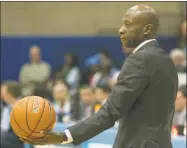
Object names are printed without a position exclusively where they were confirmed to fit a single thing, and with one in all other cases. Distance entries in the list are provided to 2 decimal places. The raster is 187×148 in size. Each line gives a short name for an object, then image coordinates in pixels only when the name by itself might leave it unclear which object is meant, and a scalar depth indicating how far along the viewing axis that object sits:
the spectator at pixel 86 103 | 13.41
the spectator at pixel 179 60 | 15.06
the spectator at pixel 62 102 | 13.19
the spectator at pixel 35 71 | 20.00
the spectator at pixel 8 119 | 12.52
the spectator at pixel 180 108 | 11.28
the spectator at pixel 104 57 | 19.62
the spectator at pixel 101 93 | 13.27
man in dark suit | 5.74
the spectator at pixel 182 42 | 20.67
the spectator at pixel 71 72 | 19.61
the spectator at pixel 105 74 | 16.86
